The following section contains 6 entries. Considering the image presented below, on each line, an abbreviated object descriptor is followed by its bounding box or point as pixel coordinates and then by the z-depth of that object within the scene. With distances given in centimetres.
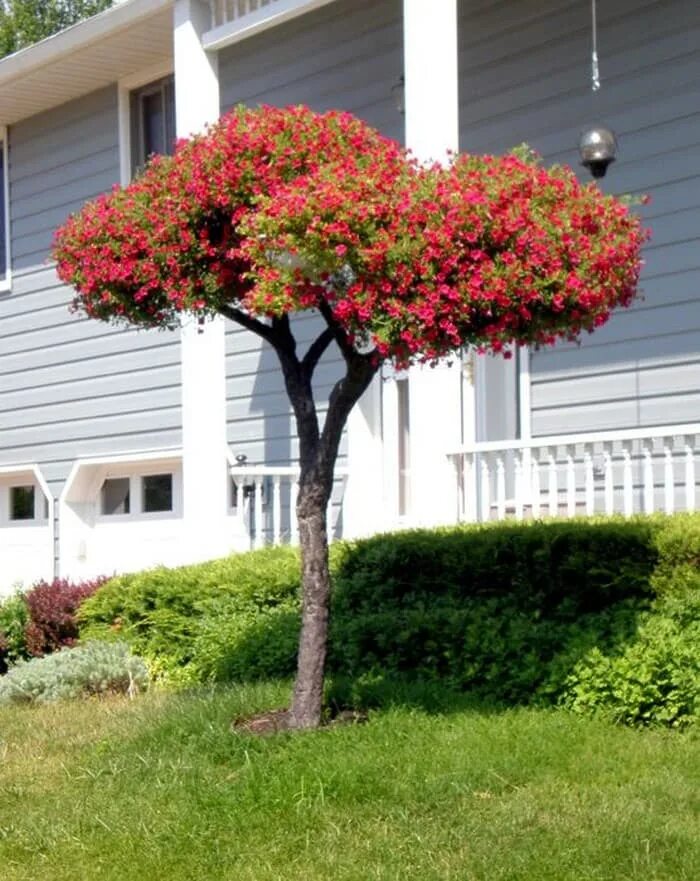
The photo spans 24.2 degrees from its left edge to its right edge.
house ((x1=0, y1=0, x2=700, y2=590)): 1148
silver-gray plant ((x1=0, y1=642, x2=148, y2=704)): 1062
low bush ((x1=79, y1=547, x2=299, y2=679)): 1100
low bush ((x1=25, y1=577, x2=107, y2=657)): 1273
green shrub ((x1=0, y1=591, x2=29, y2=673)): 1338
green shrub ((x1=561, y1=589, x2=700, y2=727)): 792
